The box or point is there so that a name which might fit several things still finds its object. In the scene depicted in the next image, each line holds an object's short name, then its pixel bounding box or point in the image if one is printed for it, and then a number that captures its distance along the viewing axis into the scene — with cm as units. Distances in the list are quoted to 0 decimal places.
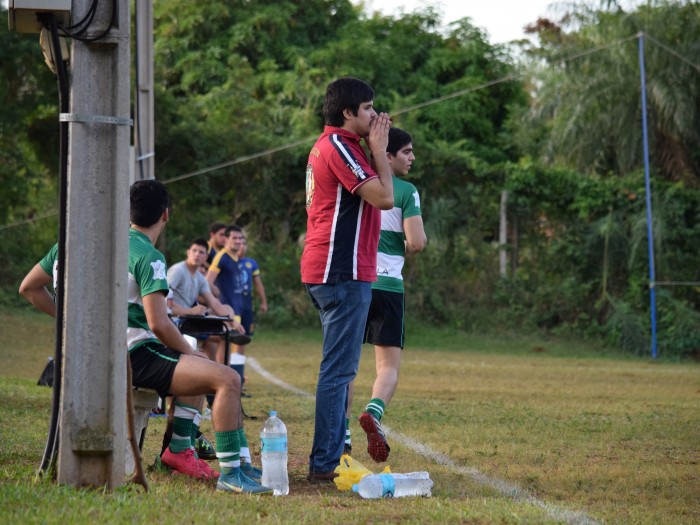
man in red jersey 1232
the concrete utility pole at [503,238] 5222
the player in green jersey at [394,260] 1519
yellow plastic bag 1175
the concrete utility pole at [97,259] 1053
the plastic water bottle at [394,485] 1130
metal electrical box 1032
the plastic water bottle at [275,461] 1148
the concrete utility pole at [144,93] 3031
